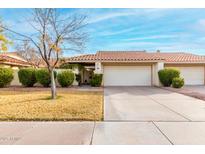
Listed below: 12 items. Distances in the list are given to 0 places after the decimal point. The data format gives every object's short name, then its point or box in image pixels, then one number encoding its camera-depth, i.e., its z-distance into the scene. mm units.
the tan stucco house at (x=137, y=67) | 13360
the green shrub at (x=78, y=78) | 13548
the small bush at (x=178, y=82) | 11666
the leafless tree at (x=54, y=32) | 7501
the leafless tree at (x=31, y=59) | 19084
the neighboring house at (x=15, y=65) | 13310
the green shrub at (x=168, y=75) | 12376
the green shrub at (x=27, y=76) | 12457
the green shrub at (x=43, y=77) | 12254
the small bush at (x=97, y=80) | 12863
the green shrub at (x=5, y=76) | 12102
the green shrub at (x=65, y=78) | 12432
